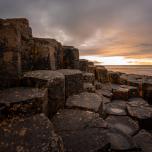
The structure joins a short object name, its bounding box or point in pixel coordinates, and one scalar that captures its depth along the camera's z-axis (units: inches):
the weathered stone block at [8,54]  80.6
